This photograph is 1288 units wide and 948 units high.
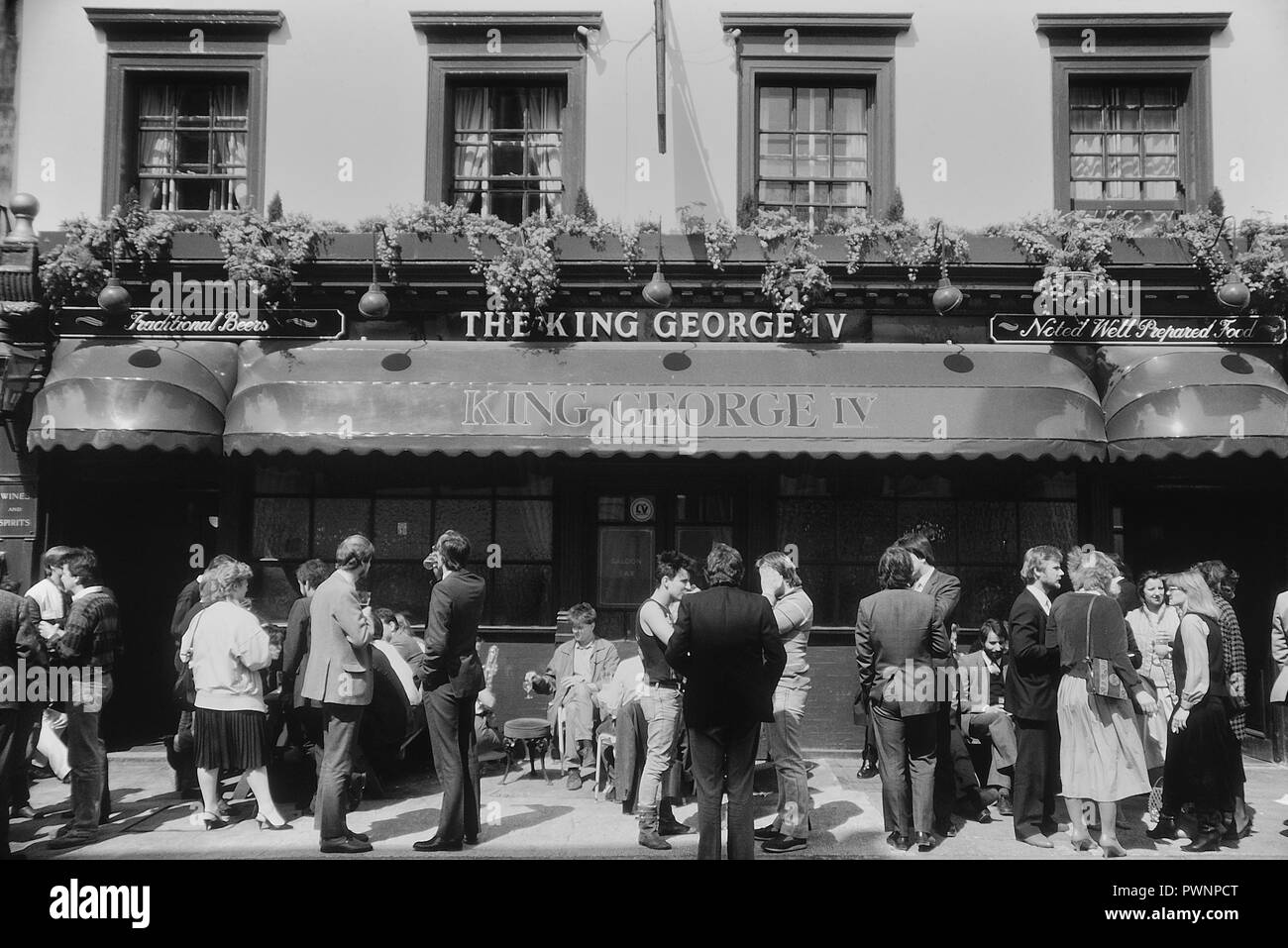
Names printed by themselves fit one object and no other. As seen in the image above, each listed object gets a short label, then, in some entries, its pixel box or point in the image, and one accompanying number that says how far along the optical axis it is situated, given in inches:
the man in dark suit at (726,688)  223.9
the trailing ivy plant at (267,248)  363.3
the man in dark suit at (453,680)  251.9
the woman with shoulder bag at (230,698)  273.7
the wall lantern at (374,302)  361.1
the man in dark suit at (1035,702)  265.0
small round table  328.5
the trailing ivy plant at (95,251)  364.5
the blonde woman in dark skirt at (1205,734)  260.8
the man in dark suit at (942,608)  277.0
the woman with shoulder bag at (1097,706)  252.1
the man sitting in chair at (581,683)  334.3
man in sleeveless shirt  260.8
